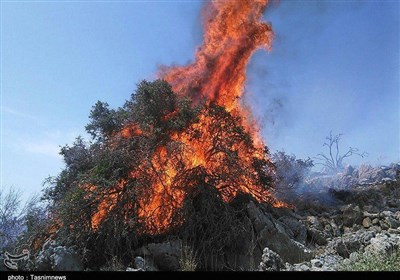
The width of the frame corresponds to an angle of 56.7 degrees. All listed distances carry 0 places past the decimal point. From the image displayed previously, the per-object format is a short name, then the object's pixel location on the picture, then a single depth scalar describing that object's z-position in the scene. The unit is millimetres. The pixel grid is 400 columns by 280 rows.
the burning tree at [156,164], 14070
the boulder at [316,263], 10920
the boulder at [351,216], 16953
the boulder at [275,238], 13648
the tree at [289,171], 21734
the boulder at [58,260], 12320
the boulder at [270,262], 10221
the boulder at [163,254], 13133
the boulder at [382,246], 10255
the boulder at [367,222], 16391
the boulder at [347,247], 12703
